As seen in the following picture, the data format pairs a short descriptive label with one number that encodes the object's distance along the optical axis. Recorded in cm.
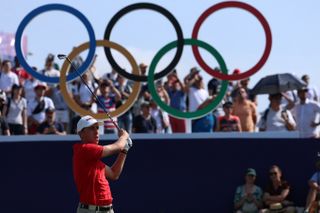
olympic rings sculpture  1831
